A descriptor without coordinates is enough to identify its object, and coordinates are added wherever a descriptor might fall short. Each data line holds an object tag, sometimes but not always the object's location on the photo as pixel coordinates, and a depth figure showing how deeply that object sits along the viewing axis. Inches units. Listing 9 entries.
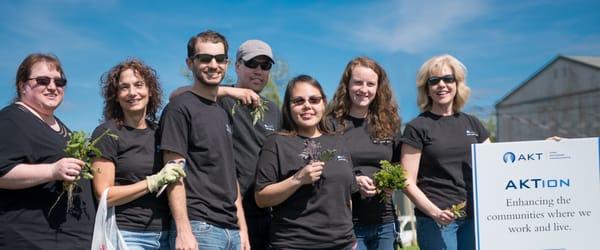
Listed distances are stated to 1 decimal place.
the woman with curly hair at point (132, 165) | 161.8
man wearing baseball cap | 197.5
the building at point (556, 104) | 1430.9
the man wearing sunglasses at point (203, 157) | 164.7
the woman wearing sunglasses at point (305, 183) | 170.9
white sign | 201.5
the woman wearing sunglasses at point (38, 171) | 153.9
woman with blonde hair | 198.1
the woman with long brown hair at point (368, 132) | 200.1
